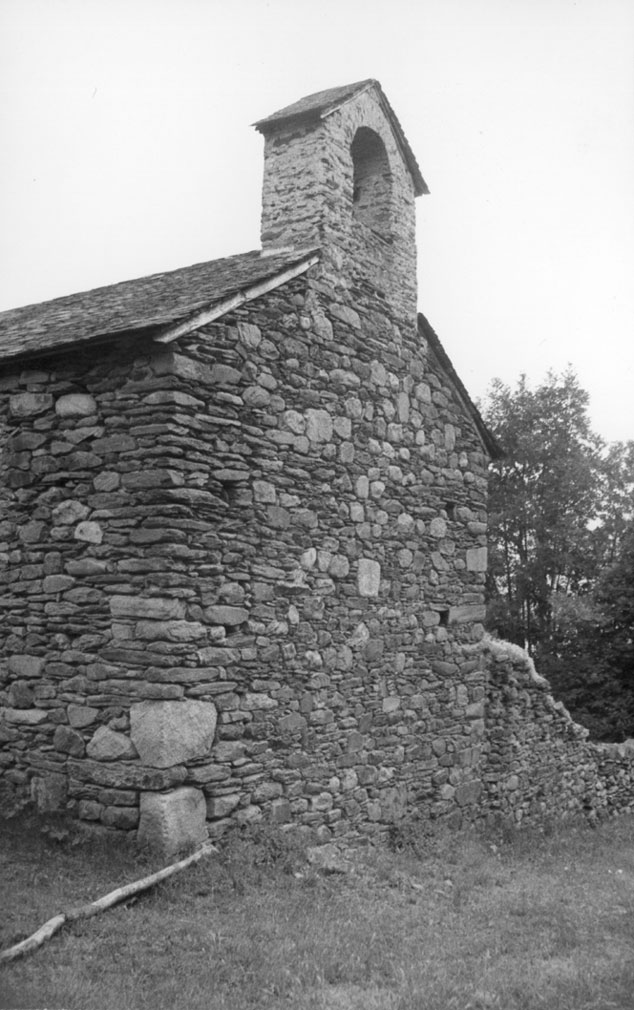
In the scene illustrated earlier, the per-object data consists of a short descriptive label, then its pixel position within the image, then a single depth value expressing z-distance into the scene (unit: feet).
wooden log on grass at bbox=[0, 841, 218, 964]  18.22
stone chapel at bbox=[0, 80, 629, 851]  24.63
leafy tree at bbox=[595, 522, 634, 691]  75.25
